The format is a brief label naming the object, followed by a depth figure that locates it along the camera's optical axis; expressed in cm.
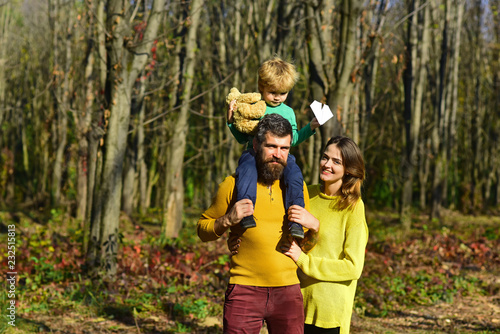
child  279
